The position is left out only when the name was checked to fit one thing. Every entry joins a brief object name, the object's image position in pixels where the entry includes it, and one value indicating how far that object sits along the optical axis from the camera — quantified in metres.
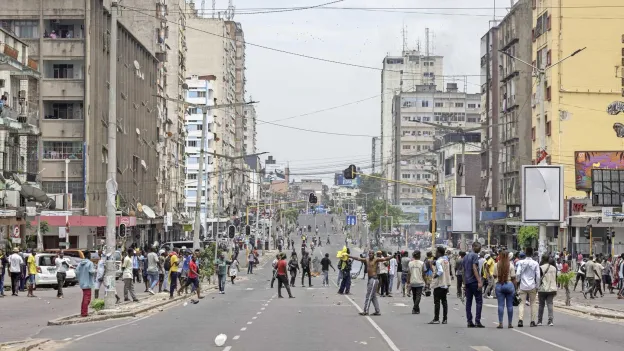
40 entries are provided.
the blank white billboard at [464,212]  65.88
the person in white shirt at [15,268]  43.69
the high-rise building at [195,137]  154.88
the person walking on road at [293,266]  54.46
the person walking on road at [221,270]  47.81
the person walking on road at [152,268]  41.94
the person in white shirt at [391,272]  46.59
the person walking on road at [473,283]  25.84
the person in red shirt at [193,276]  40.97
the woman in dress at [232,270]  61.69
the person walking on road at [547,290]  27.52
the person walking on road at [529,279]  26.67
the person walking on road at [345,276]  45.59
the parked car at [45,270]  50.16
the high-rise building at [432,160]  188.19
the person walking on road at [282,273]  43.24
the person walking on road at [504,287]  25.39
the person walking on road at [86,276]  29.68
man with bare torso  30.56
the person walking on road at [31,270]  43.34
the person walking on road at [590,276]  42.81
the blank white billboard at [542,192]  46.06
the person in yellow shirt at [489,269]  38.50
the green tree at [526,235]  82.39
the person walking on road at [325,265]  57.78
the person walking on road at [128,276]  36.09
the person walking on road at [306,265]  56.28
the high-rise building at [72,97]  75.62
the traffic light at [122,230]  51.91
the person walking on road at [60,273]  40.88
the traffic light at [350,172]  57.34
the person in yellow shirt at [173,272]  41.19
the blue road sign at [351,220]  188.07
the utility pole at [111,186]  30.67
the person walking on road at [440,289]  27.33
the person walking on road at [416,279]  32.25
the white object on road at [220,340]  20.23
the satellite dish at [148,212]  91.36
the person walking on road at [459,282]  39.69
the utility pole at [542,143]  47.50
